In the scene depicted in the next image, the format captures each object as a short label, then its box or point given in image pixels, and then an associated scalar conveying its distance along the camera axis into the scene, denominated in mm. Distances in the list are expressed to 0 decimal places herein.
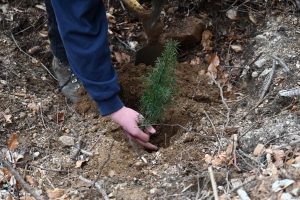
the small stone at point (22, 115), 2681
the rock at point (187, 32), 3217
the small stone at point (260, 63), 2877
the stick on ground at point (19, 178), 1932
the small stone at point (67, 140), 2527
